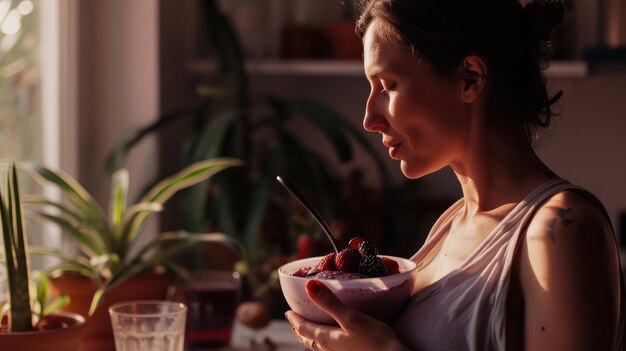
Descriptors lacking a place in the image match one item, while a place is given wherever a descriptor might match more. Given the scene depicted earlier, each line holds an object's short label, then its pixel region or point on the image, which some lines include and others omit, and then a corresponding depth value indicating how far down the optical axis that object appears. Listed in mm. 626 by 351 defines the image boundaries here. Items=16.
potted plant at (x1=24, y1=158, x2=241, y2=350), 1780
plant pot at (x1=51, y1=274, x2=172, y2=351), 1772
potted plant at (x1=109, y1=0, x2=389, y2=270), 2402
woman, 957
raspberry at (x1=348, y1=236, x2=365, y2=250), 1163
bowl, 1056
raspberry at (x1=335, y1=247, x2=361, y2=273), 1083
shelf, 2789
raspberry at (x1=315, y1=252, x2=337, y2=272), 1103
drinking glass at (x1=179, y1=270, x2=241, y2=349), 1783
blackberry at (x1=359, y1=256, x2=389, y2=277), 1080
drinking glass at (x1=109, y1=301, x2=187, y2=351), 1562
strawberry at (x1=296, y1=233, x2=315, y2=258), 1998
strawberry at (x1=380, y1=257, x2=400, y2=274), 1128
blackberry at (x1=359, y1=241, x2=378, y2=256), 1097
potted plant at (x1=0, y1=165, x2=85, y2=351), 1414
